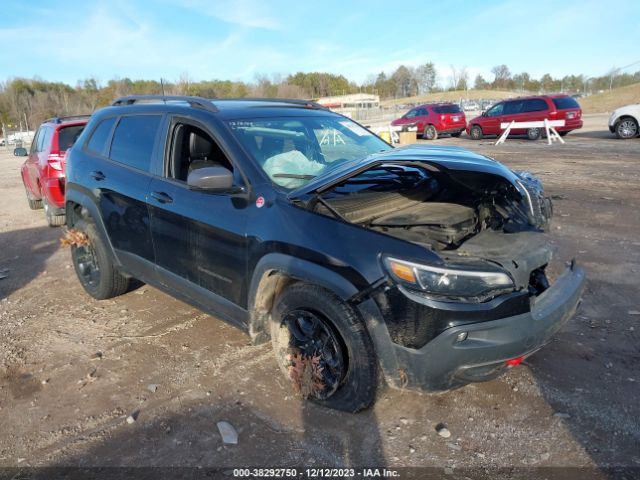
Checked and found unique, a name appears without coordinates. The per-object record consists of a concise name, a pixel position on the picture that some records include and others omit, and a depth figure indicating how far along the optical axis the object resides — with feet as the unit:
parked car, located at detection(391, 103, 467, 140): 74.69
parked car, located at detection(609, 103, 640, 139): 59.21
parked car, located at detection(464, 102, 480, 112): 179.32
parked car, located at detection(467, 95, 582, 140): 63.21
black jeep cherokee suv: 8.36
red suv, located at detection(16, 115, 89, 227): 24.41
